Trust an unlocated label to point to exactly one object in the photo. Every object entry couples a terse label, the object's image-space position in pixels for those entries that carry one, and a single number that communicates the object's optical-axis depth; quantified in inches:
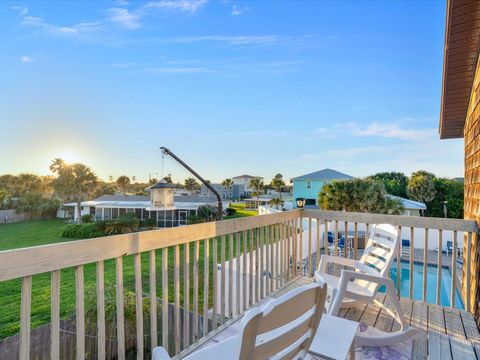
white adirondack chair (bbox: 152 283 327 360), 36.4
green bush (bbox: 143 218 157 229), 736.3
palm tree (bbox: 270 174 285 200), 1336.4
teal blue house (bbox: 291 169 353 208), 899.4
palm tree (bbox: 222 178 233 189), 1529.8
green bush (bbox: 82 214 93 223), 789.1
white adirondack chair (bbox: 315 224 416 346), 89.1
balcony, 52.7
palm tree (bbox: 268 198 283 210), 1151.5
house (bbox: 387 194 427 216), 602.2
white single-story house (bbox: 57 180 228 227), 763.4
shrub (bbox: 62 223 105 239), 583.6
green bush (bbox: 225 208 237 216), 1060.3
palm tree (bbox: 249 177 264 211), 1386.6
